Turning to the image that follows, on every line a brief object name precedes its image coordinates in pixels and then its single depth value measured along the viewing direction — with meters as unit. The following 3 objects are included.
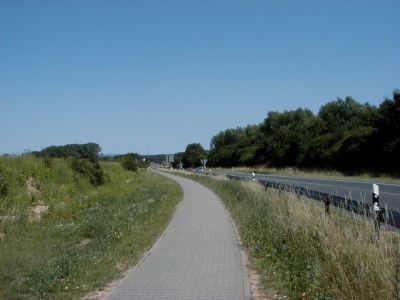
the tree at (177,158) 164.51
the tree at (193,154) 144.51
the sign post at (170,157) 143.18
